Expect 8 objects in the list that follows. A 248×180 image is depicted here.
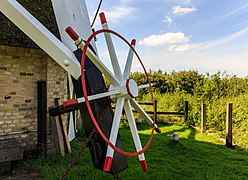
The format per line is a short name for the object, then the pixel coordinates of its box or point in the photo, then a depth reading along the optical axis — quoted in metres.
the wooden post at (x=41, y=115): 5.09
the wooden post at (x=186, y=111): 9.47
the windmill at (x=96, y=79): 1.97
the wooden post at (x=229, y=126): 6.25
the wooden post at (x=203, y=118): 7.89
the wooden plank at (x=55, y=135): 5.18
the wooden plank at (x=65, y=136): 5.28
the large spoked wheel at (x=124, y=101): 1.85
